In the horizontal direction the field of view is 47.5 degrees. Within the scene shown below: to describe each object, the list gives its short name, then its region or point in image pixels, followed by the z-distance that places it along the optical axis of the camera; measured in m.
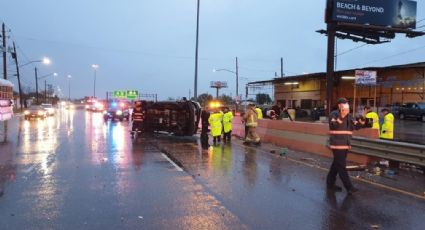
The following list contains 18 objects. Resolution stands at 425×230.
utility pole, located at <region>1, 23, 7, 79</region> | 54.84
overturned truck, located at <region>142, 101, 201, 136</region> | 21.83
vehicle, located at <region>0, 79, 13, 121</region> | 26.92
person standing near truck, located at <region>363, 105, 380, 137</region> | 14.61
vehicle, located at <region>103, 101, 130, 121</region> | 42.46
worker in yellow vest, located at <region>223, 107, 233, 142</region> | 19.66
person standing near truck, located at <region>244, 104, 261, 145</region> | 17.73
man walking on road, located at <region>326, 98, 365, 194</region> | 8.83
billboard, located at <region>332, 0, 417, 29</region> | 34.78
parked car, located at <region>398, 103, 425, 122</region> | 40.75
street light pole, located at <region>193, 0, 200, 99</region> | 31.17
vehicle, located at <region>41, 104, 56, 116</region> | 55.37
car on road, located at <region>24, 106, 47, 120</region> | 47.22
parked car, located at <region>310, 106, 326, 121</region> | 46.22
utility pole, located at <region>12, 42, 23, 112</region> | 59.91
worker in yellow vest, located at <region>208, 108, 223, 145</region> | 18.89
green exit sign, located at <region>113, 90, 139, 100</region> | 89.50
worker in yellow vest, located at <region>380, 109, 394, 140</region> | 14.55
